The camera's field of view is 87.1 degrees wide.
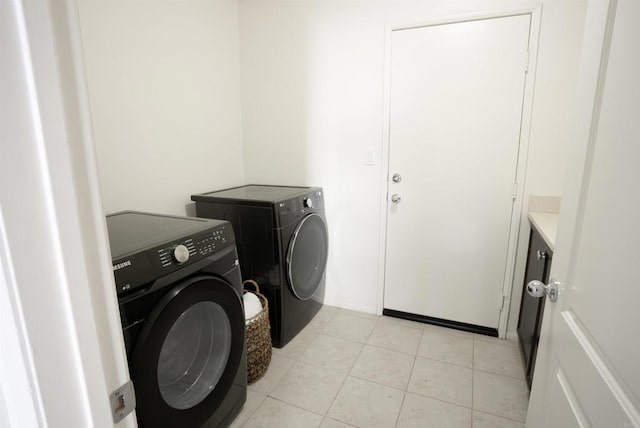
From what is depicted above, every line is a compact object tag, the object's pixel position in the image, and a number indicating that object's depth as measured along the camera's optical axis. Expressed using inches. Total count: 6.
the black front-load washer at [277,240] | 77.0
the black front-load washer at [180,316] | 39.5
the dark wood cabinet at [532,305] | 60.4
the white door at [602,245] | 22.3
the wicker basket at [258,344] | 69.0
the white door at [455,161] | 77.9
